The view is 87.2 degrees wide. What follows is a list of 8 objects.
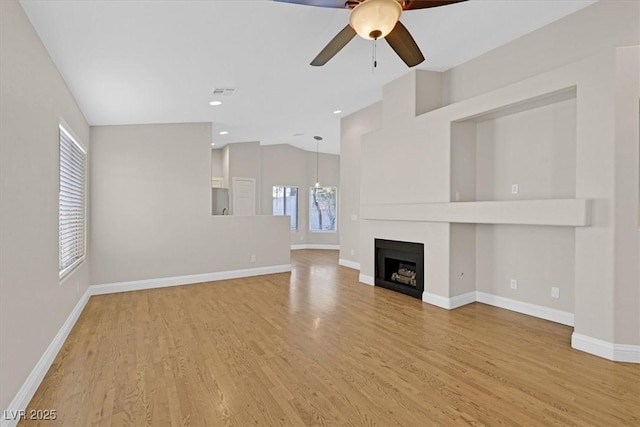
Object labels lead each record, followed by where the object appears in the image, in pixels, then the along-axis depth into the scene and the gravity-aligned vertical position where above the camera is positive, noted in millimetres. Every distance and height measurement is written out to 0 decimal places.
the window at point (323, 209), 11633 +128
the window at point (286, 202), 11133 +353
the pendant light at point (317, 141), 9240 +2077
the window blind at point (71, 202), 3680 +116
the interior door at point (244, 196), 9656 +475
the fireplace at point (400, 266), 4957 -857
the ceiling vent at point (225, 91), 4551 +1673
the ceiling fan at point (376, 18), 2162 +1352
